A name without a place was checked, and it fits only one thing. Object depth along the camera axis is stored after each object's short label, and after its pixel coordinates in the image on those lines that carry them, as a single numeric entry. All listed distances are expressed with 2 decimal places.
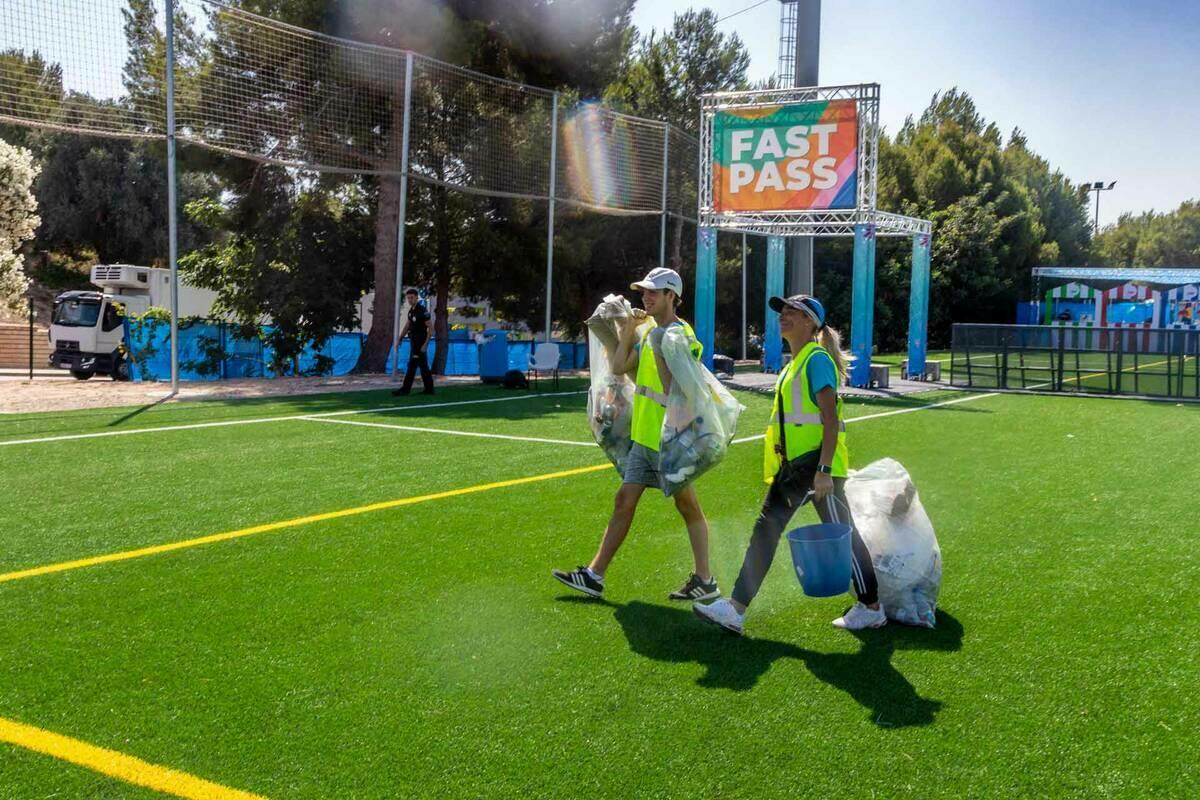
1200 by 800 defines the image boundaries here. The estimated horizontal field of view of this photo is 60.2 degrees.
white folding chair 20.18
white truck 23.88
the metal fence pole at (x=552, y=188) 22.36
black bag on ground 20.09
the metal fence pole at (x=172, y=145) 16.16
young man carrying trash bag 5.36
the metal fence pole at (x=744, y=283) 29.04
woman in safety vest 4.73
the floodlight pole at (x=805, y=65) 26.72
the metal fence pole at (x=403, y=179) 19.69
